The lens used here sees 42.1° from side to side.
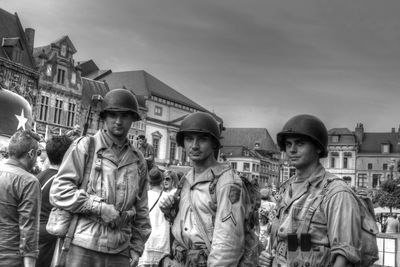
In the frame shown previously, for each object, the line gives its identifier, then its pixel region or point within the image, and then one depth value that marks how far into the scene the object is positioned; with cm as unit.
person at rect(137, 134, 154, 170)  1099
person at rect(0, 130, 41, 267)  450
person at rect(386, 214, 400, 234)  1456
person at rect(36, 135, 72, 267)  527
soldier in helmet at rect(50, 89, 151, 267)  421
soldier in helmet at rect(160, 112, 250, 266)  405
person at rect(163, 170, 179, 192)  721
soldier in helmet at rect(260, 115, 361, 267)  329
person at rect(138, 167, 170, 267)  711
